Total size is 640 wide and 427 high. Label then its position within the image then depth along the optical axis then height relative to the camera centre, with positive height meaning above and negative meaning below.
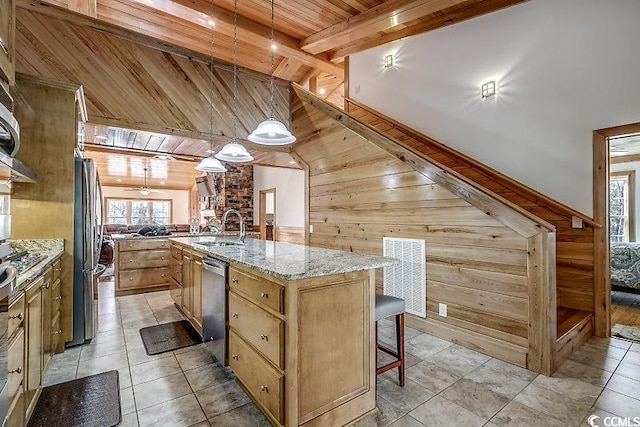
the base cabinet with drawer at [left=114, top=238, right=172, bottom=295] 4.73 -0.82
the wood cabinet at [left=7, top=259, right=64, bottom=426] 1.43 -0.75
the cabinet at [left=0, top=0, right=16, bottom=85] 1.77 +1.10
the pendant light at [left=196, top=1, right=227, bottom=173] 3.67 +0.64
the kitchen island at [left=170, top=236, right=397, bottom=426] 1.58 -0.70
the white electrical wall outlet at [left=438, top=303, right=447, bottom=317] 3.05 -0.98
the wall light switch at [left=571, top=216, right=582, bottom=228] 3.25 -0.10
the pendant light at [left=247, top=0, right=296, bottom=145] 2.68 +0.76
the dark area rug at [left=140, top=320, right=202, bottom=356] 2.84 -1.25
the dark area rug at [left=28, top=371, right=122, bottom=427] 1.81 -1.24
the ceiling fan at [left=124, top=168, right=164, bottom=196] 11.31 +1.05
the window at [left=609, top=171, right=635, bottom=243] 6.26 +0.15
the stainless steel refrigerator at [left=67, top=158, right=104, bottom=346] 2.78 -0.34
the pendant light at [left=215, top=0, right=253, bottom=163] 3.23 +0.66
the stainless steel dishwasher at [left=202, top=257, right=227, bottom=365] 2.28 -0.75
